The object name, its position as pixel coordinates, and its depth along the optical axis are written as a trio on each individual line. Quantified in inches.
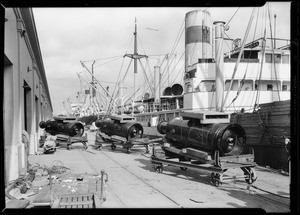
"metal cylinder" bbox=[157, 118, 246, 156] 385.4
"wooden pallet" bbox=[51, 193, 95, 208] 244.5
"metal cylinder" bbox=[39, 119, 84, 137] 823.1
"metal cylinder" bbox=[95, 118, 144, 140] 711.7
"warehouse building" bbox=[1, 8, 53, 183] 336.2
